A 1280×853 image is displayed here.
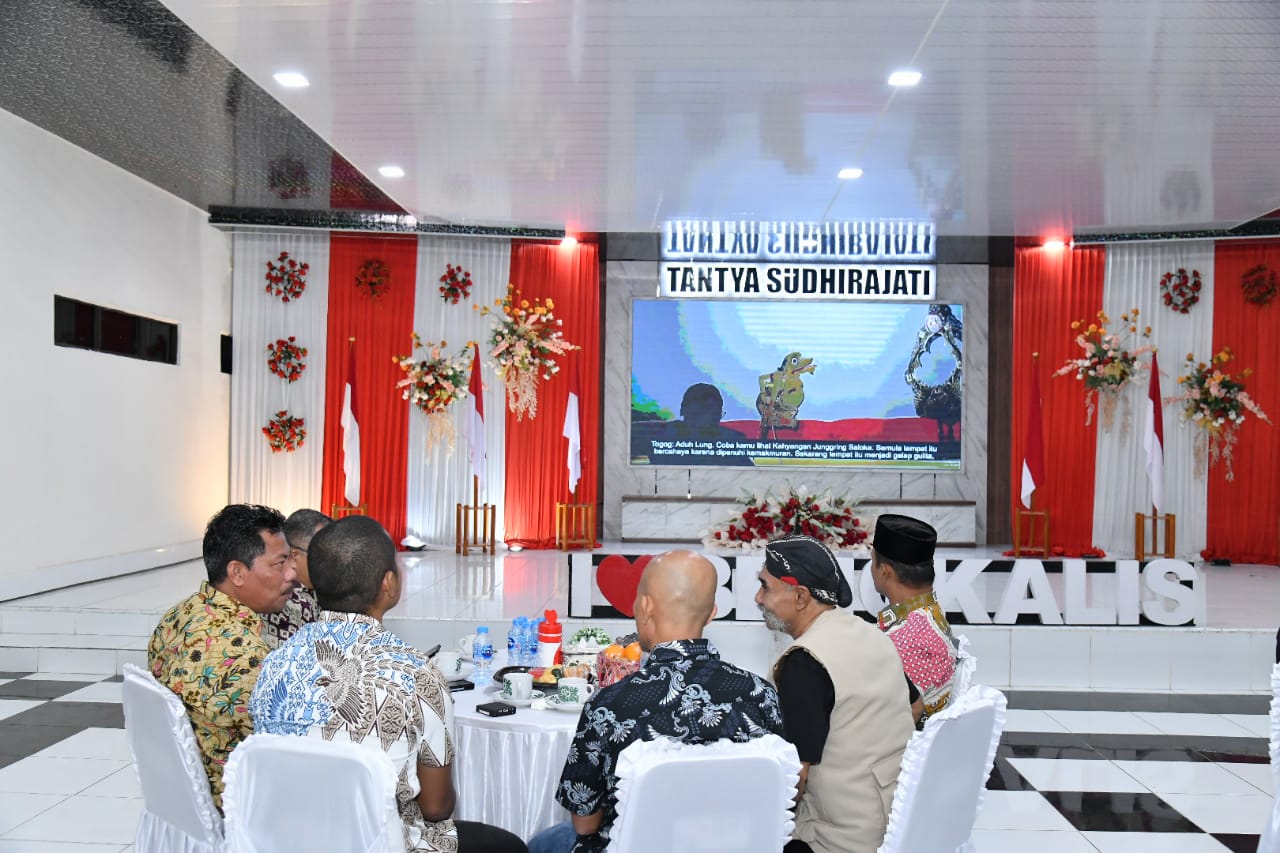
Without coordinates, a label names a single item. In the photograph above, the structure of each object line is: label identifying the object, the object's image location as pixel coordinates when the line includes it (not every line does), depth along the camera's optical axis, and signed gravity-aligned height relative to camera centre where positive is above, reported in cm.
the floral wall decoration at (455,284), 1134 +152
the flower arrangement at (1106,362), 1071 +72
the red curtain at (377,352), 1130 +77
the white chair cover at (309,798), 203 -75
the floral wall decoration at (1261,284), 1064 +152
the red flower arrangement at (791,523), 734 -67
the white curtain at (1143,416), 1093 +17
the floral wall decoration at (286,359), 1115 +68
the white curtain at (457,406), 1133 +24
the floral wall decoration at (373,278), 1130 +157
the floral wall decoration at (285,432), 1108 -10
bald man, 208 -56
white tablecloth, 299 -99
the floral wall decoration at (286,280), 1120 +153
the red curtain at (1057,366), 1110 +68
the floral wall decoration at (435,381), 1080 +45
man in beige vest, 239 -69
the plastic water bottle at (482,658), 348 -82
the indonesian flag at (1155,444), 1036 -12
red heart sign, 635 -94
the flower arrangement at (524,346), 1094 +84
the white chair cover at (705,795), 201 -72
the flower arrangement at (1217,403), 1038 +30
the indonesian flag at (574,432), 1100 -7
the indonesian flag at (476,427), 1074 -3
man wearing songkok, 322 -57
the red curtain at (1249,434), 1068 -1
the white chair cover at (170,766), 250 -85
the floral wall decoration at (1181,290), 1091 +150
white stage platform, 641 -136
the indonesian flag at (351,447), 1074 -25
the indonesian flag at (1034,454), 1050 -23
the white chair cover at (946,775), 234 -80
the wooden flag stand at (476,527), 1060 -108
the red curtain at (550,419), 1133 +7
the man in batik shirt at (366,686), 215 -55
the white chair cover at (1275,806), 254 -91
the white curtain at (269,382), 1121 +44
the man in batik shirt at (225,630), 262 -54
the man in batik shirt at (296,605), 368 -65
